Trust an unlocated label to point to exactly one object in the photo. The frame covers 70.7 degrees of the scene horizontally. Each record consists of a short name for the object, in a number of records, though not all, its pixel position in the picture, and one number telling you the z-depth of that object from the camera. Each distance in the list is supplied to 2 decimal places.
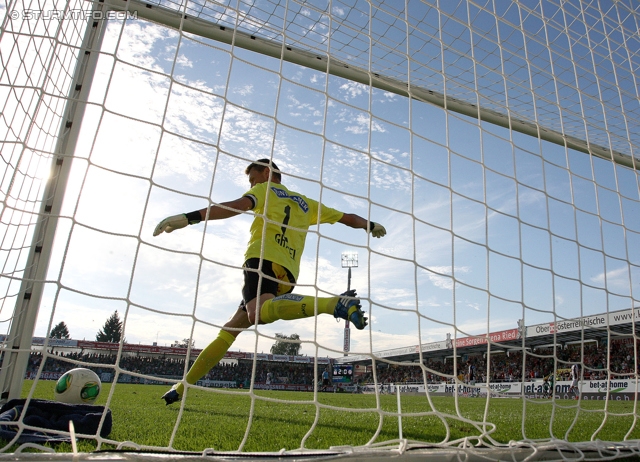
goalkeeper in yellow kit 2.66
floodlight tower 29.80
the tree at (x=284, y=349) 66.48
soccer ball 2.80
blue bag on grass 1.91
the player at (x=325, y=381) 27.22
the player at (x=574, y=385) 15.43
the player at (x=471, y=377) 19.85
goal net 2.26
